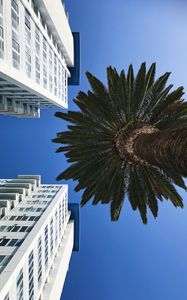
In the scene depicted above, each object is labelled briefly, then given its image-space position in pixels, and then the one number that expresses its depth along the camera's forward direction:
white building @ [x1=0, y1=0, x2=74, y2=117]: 27.85
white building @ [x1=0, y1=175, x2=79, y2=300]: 32.06
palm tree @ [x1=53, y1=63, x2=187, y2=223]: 16.02
